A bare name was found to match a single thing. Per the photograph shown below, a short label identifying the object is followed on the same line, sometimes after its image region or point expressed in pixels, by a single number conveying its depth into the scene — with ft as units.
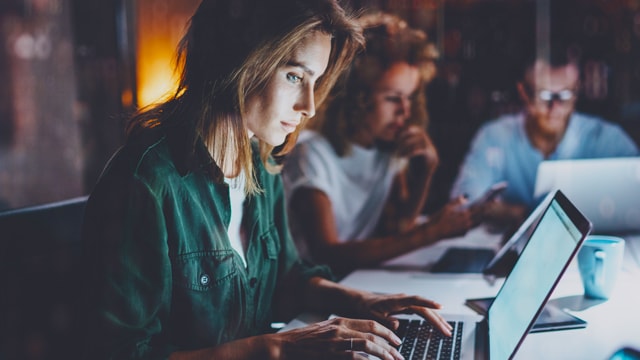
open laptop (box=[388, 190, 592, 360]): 2.76
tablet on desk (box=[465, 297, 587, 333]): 3.71
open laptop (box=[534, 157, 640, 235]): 5.52
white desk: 3.43
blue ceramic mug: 4.23
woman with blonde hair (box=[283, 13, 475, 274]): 6.26
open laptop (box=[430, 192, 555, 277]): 4.75
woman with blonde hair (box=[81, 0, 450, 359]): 2.95
